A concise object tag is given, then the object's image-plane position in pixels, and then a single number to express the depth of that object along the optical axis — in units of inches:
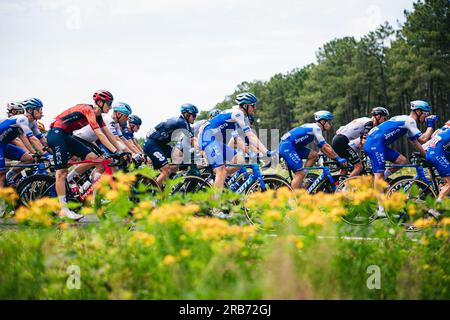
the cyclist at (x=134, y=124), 493.9
